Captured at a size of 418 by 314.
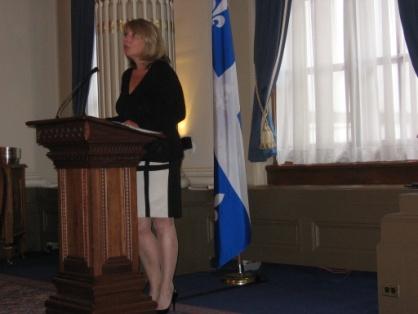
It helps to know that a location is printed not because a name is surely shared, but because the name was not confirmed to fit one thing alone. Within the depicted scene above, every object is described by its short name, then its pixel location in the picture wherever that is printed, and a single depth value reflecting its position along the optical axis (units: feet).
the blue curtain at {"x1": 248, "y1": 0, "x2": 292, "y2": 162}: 26.38
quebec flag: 21.74
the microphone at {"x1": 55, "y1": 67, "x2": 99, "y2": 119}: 13.16
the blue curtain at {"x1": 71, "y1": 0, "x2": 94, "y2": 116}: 34.75
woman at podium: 14.88
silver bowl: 30.70
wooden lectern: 12.84
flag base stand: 22.35
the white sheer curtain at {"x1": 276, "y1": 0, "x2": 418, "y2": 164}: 24.17
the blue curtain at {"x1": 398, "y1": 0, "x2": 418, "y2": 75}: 22.64
